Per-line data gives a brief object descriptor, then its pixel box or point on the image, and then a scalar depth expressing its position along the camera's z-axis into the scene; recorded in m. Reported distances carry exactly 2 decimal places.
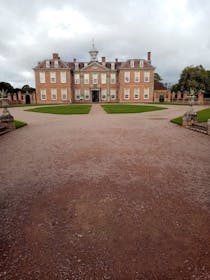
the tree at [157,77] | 70.06
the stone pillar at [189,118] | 10.40
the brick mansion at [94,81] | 43.16
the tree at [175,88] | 55.22
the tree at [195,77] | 48.72
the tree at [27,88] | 76.14
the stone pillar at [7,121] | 9.89
